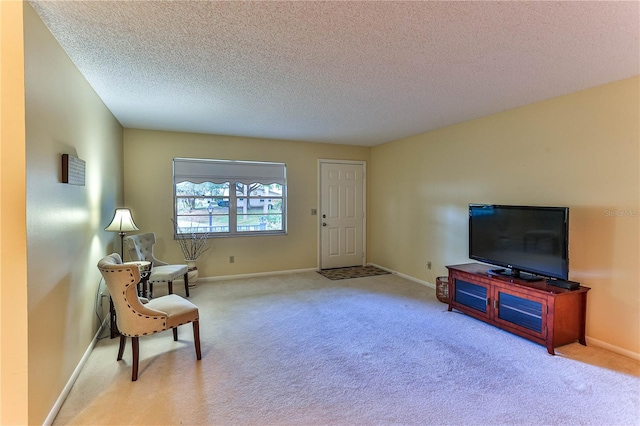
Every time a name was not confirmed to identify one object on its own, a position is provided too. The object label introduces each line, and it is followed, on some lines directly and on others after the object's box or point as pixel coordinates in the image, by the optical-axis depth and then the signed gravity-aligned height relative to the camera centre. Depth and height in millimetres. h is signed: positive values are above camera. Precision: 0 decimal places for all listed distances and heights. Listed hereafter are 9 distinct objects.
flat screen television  2861 -310
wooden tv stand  2781 -959
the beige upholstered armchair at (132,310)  2336 -789
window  5035 +203
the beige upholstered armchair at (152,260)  3828 -703
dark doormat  5473 -1167
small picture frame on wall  2189 +294
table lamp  3352 -152
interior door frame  5933 +51
